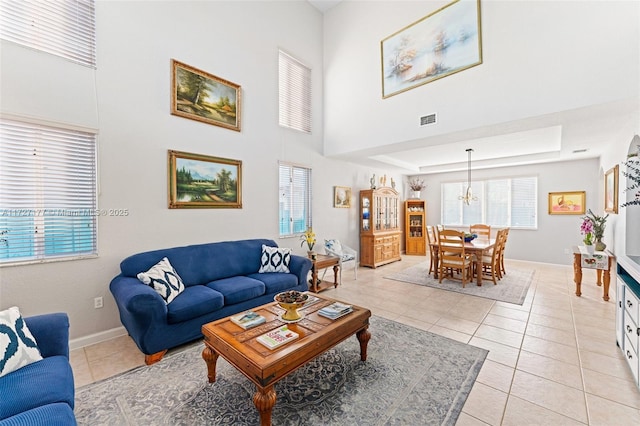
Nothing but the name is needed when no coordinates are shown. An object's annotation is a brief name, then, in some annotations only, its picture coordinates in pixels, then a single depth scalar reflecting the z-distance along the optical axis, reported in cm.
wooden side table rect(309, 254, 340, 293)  439
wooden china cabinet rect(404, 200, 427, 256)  784
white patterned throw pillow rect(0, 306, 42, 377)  147
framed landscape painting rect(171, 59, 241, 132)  342
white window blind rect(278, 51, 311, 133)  482
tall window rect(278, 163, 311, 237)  478
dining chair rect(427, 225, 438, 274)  527
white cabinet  201
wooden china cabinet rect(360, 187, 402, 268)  617
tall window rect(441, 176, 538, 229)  660
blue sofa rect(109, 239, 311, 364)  236
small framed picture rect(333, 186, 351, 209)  579
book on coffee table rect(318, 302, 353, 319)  223
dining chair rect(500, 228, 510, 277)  491
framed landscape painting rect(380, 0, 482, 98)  363
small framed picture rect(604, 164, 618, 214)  390
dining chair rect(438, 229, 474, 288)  456
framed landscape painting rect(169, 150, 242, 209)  340
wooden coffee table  157
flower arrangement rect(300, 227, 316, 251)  480
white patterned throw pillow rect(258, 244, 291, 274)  379
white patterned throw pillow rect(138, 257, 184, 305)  260
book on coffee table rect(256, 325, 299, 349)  180
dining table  456
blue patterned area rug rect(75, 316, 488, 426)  174
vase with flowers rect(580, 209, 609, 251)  408
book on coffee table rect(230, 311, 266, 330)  208
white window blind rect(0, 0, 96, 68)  243
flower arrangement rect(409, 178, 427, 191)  805
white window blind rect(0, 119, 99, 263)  239
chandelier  579
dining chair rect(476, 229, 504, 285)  465
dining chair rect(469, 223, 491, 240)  595
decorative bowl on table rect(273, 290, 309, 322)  208
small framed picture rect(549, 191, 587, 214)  587
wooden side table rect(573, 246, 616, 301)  379
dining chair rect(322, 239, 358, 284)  518
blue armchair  119
